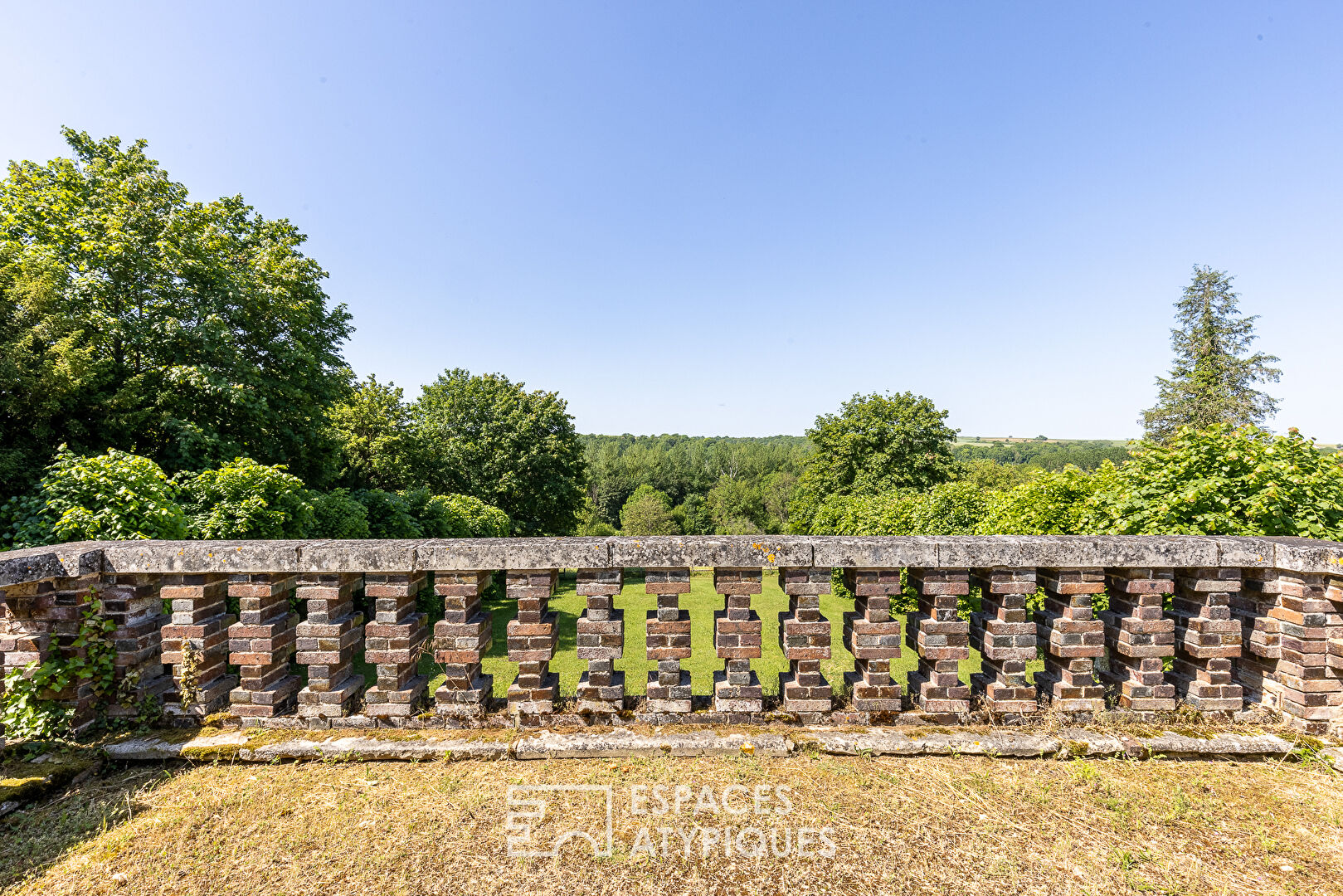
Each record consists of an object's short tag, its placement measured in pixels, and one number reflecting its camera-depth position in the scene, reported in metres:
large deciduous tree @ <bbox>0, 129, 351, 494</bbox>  9.84
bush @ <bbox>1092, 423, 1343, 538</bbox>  5.02
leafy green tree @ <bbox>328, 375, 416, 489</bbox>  23.00
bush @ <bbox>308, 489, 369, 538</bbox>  11.27
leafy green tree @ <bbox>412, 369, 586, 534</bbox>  26.98
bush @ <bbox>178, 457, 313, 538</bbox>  8.04
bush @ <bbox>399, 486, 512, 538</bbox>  16.91
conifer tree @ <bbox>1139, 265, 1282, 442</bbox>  29.86
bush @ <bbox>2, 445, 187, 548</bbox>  5.52
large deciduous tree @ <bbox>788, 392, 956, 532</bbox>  27.14
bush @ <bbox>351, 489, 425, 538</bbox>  14.54
